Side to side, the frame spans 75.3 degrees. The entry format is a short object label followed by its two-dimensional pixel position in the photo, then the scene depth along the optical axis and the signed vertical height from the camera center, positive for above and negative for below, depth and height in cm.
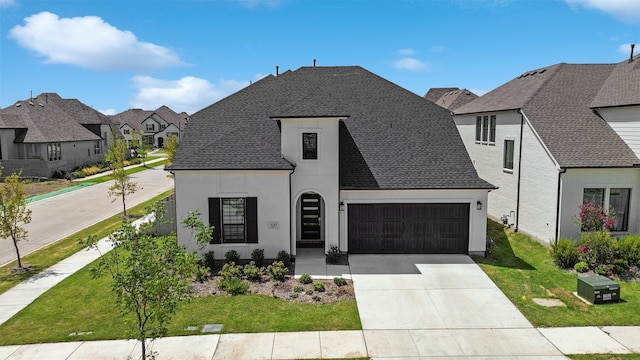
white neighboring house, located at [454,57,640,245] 1678 +16
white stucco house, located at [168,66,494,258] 1595 -125
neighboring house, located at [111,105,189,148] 9150 +615
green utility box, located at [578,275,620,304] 1258 -425
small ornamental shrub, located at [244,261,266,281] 1456 -430
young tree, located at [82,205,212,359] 764 -235
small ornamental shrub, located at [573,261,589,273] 1502 -422
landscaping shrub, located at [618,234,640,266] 1530 -366
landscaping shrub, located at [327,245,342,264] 1616 -410
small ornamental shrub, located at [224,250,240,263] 1582 -404
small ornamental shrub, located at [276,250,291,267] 1575 -409
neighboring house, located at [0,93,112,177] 4009 +141
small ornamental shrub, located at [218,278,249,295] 1334 -439
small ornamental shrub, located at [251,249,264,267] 1564 -403
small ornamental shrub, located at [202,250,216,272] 1545 -411
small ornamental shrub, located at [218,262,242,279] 1438 -425
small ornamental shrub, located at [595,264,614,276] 1480 -426
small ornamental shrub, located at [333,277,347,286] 1391 -440
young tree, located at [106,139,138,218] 2495 -119
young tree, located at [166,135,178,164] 4095 +46
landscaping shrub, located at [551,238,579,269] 1544 -383
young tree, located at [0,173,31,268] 1559 -213
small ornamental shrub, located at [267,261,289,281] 1447 -424
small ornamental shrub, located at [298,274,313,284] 1410 -438
